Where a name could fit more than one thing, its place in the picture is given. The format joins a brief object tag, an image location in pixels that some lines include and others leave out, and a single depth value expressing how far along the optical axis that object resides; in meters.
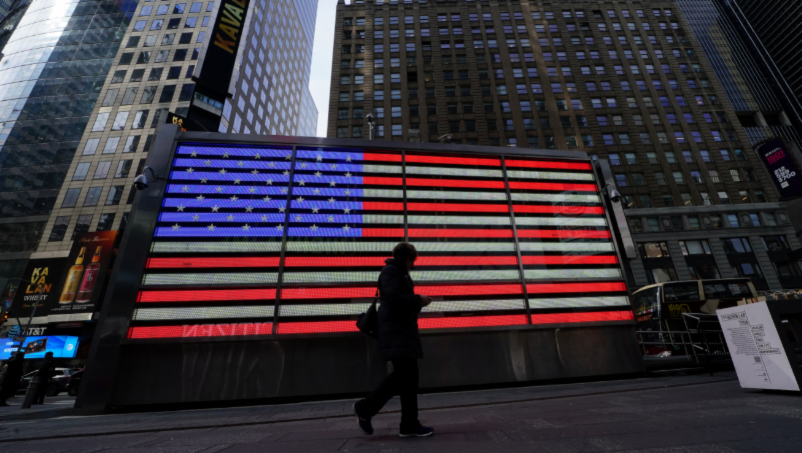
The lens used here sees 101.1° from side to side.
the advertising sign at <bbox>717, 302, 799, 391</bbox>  4.68
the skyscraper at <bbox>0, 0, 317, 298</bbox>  36.82
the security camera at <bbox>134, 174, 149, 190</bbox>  7.30
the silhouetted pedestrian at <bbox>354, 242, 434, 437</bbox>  3.39
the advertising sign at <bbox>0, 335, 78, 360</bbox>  29.77
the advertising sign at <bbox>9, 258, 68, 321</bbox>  30.83
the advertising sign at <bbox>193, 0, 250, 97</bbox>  13.39
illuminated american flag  7.40
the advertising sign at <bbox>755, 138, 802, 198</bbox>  12.92
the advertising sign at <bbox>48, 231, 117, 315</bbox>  29.62
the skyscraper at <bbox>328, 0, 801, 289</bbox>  41.22
